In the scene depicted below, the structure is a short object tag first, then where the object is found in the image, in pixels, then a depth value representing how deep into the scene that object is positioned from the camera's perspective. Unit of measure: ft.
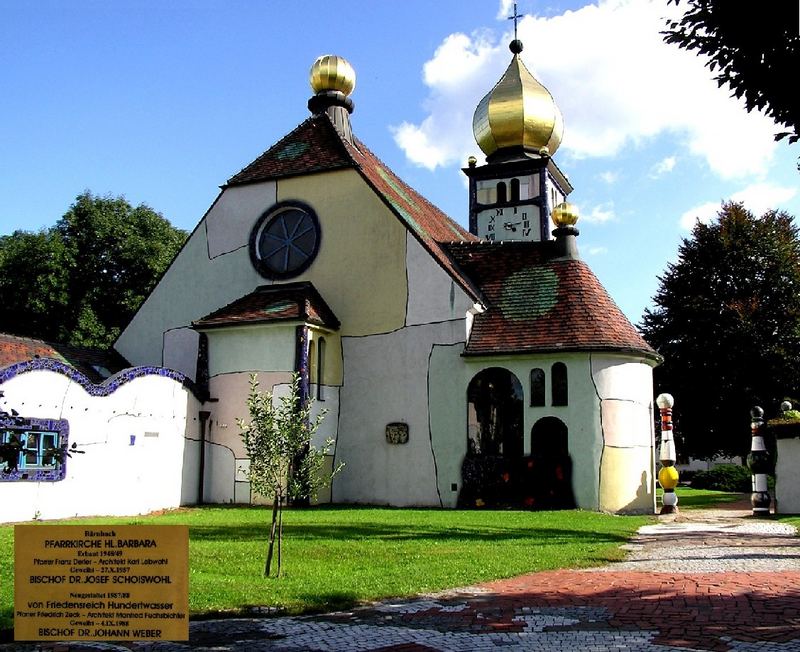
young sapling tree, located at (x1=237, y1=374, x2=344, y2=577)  32.24
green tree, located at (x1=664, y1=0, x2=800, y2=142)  25.86
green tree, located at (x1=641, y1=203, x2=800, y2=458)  107.24
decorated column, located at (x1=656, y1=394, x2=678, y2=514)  68.95
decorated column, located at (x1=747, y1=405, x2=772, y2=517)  64.64
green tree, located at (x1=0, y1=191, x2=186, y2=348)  117.50
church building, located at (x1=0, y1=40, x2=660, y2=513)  68.74
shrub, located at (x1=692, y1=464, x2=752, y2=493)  112.47
